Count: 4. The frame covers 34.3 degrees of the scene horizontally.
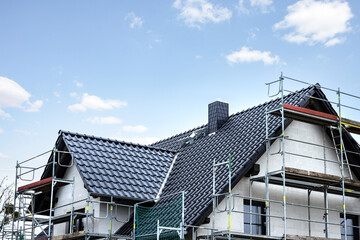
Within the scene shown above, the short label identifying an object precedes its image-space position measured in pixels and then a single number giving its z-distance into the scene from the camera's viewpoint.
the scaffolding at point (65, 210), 15.29
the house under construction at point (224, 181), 14.17
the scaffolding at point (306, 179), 13.90
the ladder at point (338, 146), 15.88
